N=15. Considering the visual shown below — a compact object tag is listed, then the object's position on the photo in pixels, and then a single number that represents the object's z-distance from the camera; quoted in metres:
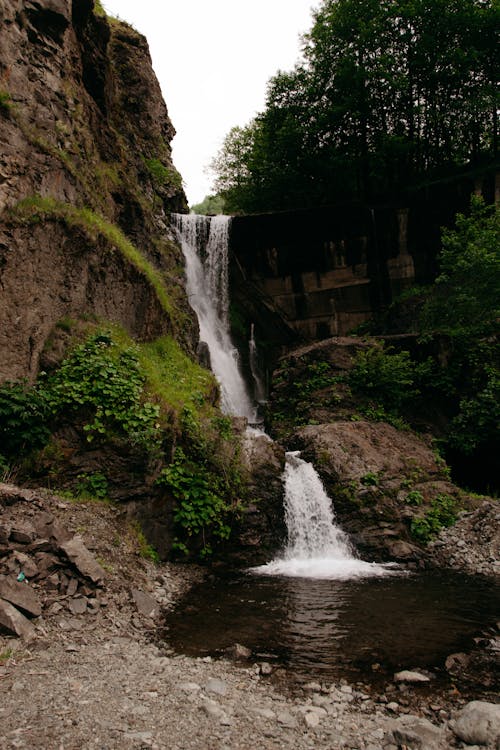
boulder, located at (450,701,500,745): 4.22
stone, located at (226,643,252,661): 6.12
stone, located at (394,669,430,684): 5.48
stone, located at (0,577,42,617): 5.90
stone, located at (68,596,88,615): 6.40
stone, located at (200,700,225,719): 4.48
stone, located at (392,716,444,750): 4.12
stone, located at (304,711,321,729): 4.48
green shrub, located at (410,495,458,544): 11.46
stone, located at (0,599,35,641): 5.45
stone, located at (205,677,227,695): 5.01
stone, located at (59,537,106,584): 6.93
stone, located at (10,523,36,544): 6.79
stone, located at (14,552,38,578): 6.45
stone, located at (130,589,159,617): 7.12
